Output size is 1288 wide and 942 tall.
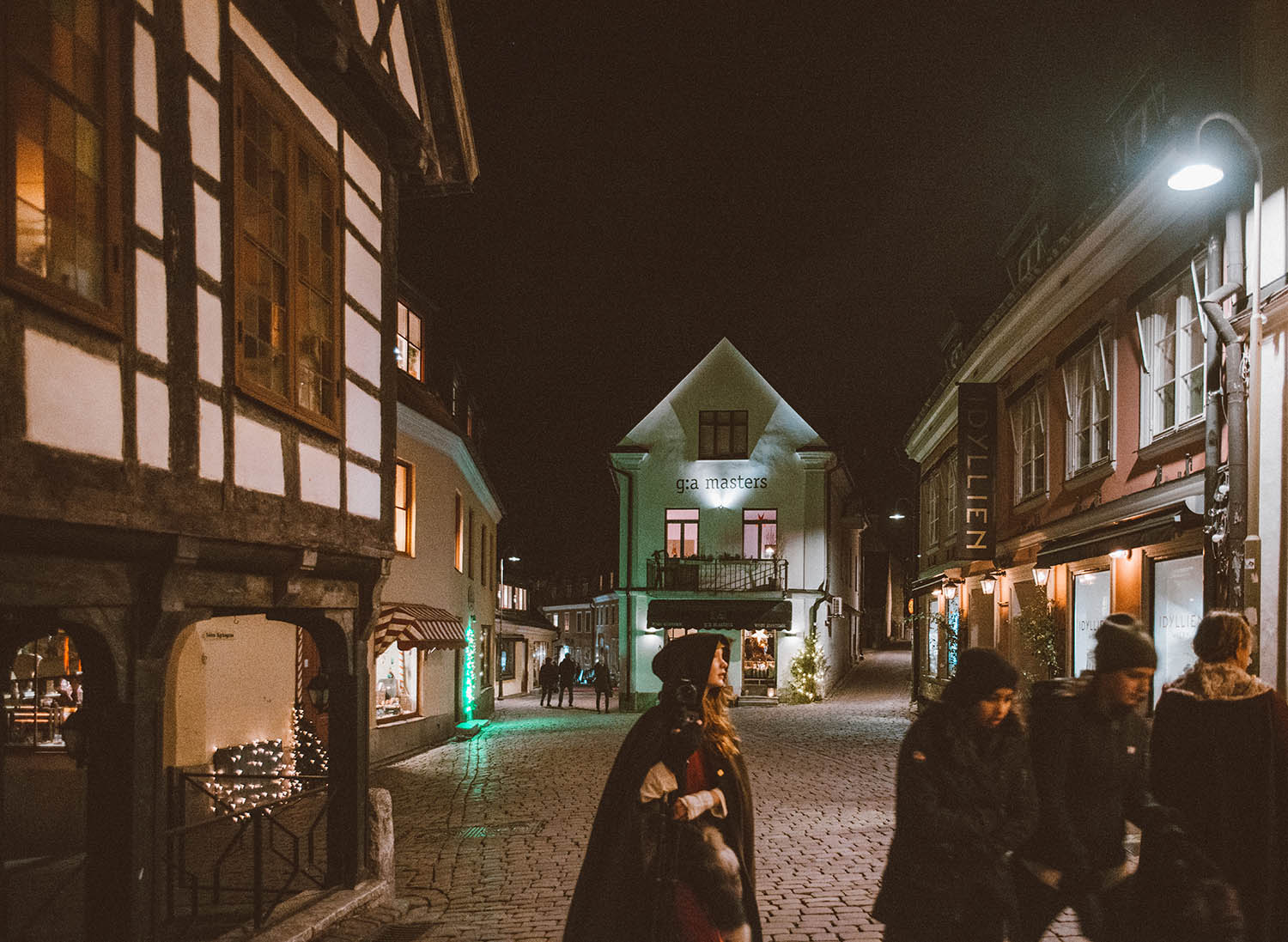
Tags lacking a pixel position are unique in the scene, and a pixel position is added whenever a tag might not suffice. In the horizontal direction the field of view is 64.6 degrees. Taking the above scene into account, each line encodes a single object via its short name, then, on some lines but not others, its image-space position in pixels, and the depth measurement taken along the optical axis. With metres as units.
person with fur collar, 4.60
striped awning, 16.19
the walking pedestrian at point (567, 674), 32.12
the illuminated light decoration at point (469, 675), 23.14
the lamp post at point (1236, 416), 8.39
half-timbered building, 4.68
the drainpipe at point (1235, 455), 8.86
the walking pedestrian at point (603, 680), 29.27
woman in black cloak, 4.38
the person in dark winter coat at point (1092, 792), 4.34
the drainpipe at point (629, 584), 30.55
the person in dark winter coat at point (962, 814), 4.09
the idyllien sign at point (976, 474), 18.98
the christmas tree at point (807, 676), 30.16
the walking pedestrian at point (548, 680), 33.02
